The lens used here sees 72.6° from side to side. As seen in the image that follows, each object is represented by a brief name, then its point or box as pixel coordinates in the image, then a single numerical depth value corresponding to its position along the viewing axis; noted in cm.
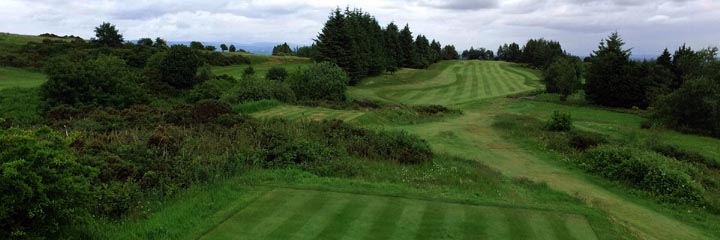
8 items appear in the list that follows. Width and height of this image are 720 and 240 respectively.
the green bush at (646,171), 1742
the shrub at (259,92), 3928
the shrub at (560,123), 3000
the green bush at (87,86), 3697
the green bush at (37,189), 916
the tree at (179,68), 5903
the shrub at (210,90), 4922
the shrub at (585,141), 2477
